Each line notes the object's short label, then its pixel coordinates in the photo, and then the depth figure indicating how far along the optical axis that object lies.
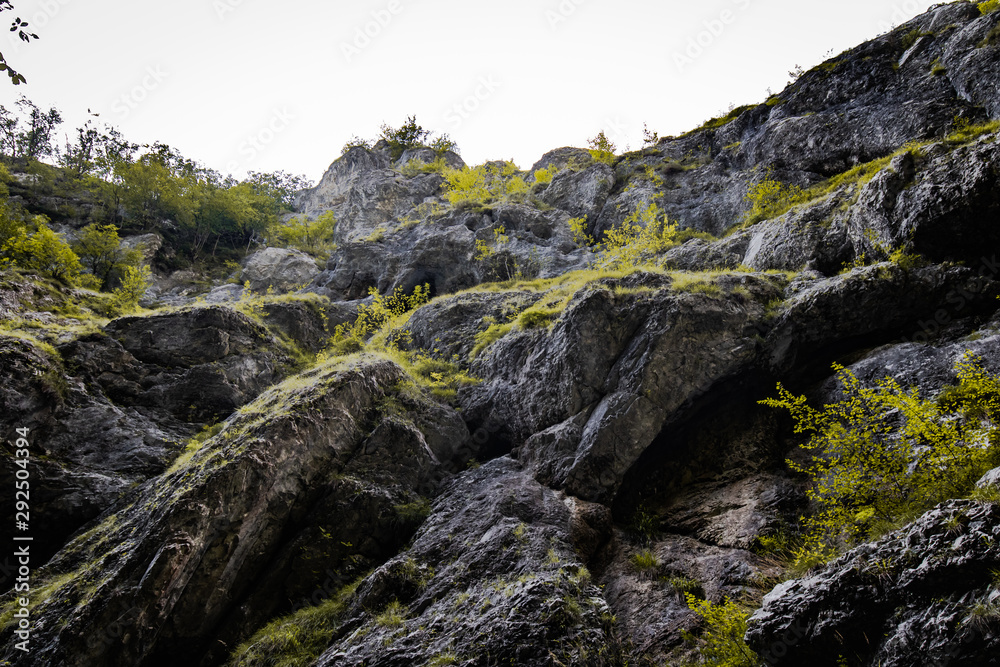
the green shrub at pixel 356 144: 43.84
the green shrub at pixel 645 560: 8.56
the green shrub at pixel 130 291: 19.11
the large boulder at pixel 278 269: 28.69
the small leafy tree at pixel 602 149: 27.62
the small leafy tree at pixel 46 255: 18.05
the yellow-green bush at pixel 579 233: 23.52
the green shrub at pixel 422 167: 37.03
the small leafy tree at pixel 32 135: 40.22
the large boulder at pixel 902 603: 4.57
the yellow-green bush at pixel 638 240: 18.80
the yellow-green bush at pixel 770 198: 17.02
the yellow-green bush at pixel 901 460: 5.96
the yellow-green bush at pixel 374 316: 19.38
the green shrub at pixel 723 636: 6.09
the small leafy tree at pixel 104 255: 23.31
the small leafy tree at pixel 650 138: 27.81
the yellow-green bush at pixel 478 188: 27.67
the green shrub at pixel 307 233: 34.50
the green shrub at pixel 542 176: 29.70
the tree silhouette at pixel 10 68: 5.56
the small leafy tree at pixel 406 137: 42.53
